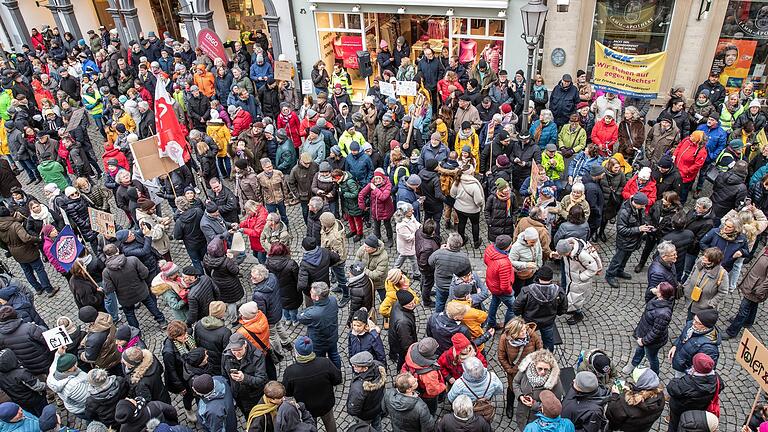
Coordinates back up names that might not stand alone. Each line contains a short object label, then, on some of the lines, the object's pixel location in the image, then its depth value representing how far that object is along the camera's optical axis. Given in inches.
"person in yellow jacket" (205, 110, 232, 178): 492.4
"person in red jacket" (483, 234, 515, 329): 305.5
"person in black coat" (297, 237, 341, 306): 315.6
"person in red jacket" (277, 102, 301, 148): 513.0
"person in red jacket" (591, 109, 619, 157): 442.6
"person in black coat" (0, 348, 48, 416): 276.2
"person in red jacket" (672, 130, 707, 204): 410.9
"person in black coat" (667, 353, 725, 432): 231.6
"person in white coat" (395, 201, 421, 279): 351.9
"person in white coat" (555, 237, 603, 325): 313.9
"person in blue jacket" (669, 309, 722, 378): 248.5
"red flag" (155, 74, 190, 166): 427.2
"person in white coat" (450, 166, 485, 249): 382.0
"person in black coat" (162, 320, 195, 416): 265.6
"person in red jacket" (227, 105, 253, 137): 511.5
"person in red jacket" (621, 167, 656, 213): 363.3
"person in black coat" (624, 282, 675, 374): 271.1
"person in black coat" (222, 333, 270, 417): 255.1
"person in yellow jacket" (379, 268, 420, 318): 287.1
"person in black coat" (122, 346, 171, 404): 255.8
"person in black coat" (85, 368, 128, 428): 245.2
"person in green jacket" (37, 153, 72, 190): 473.1
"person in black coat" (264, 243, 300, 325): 321.1
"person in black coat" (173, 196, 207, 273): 371.9
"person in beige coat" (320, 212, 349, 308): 346.0
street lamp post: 408.2
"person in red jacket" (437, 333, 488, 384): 251.0
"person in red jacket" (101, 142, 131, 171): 478.7
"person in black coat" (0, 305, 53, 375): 287.3
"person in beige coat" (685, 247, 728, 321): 287.1
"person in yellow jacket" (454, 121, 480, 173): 439.5
